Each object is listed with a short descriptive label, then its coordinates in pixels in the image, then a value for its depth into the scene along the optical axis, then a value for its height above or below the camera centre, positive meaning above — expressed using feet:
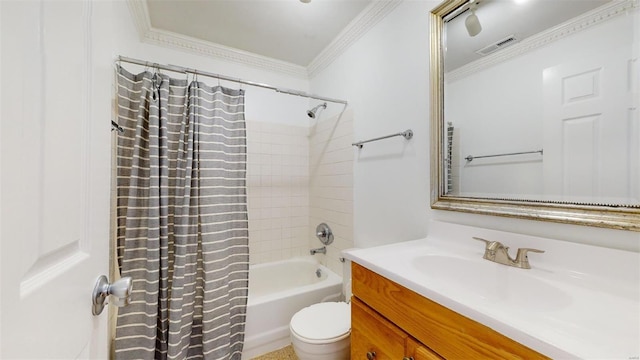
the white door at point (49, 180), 0.93 +0.00
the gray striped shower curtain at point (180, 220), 4.25 -0.73
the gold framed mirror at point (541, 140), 2.42 +0.52
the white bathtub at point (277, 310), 5.36 -2.96
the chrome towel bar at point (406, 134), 4.58 +0.90
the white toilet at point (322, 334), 4.08 -2.63
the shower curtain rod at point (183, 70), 4.23 +2.09
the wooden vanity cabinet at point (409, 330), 1.91 -1.42
